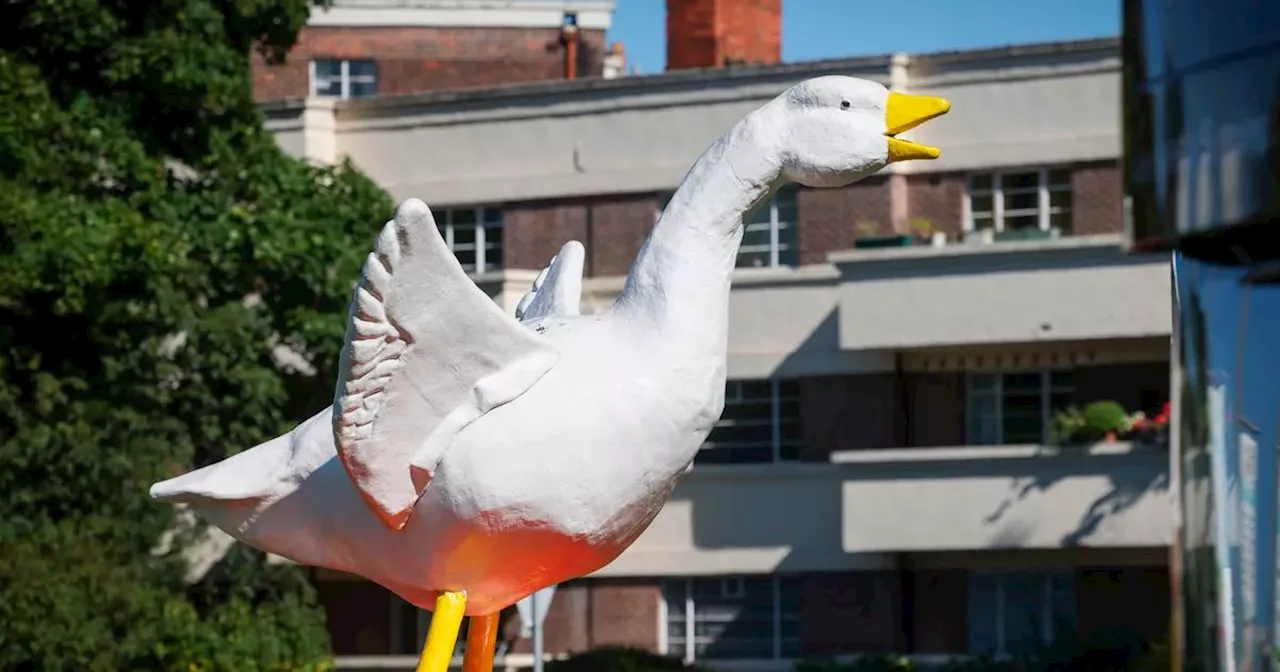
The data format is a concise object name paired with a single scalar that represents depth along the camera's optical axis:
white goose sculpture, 11.70
